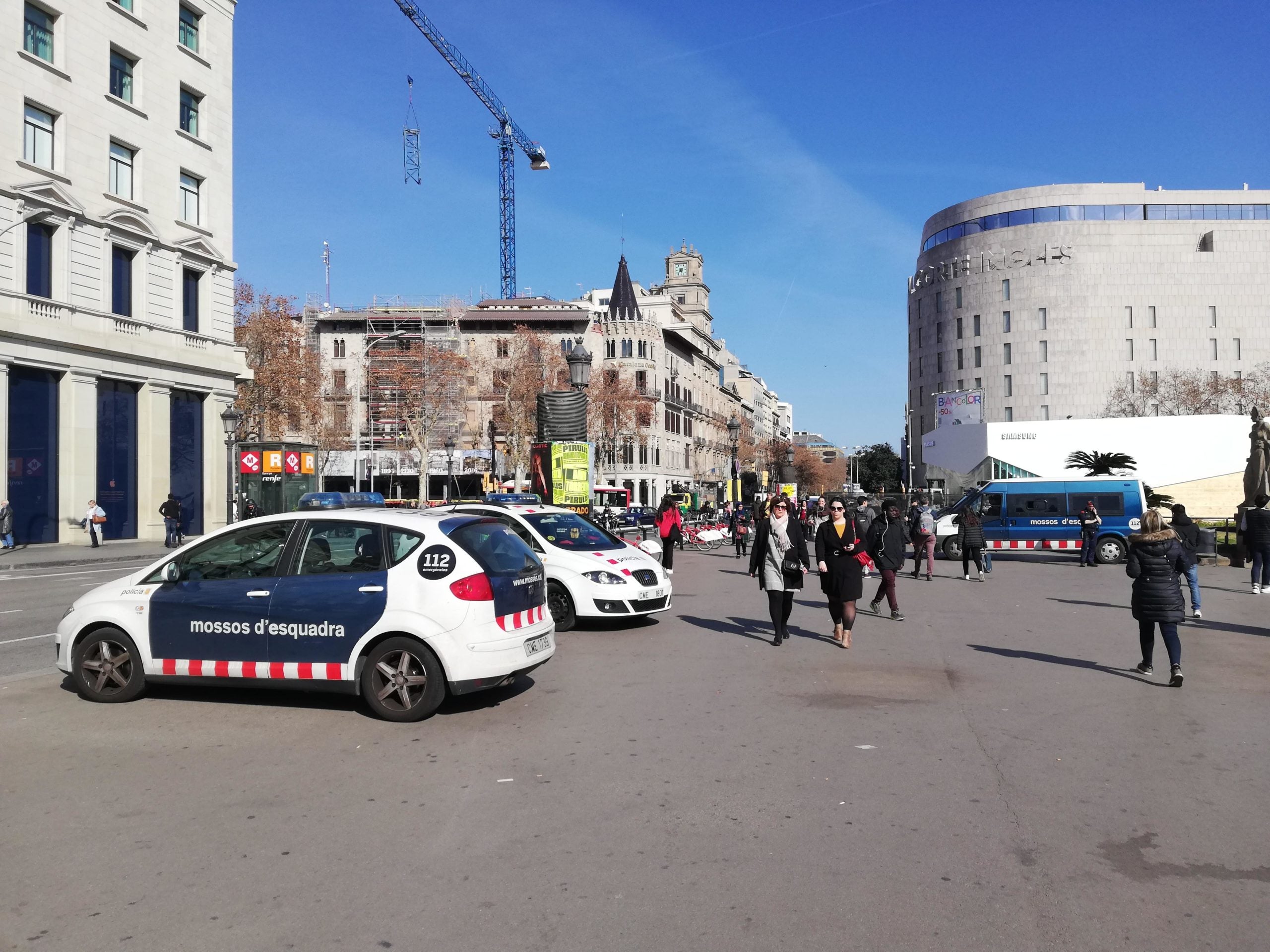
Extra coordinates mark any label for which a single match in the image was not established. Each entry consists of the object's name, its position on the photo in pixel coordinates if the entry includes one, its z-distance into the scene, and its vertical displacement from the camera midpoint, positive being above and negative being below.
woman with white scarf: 11.61 -0.84
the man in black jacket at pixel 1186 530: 14.46 -0.68
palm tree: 36.81 +0.96
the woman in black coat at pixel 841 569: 11.38 -0.91
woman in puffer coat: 9.07 -0.87
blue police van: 26.56 -0.62
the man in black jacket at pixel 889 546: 13.92 -0.81
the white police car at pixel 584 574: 12.32 -1.03
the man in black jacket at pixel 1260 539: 17.11 -0.93
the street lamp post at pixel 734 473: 39.06 +0.83
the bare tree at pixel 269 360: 51.97 +7.48
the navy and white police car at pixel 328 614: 7.34 -0.91
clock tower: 138.50 +30.43
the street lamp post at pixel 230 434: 29.73 +2.02
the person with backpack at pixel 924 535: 21.14 -0.99
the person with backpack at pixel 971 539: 20.66 -1.05
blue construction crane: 116.50 +40.41
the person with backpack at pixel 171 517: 30.08 -0.56
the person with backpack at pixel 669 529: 21.62 -0.80
